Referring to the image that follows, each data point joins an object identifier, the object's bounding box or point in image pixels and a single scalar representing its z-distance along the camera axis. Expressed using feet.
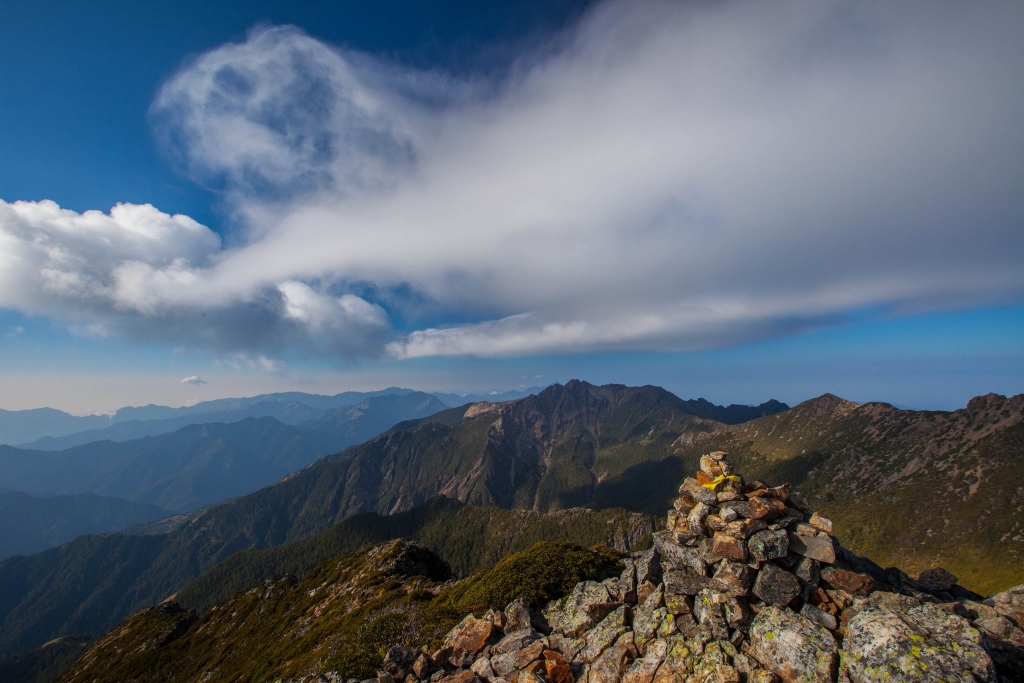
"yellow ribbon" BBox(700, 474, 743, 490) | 79.51
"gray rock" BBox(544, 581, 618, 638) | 78.38
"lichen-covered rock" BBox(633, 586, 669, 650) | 66.13
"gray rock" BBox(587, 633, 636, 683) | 61.57
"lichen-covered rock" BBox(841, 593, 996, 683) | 45.11
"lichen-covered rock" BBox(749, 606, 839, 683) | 50.70
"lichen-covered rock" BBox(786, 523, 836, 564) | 63.57
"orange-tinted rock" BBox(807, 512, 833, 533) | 69.22
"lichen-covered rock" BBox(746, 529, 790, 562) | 65.00
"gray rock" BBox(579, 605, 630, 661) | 68.59
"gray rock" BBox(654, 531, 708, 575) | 70.90
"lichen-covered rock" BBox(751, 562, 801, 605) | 61.67
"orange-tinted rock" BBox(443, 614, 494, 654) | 80.07
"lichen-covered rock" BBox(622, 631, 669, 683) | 59.15
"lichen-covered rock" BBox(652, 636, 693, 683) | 57.47
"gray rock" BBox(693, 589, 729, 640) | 60.85
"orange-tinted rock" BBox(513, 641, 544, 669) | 68.33
